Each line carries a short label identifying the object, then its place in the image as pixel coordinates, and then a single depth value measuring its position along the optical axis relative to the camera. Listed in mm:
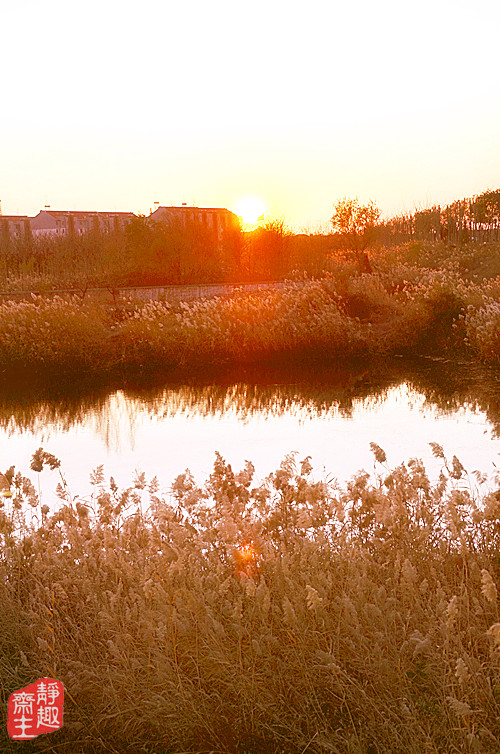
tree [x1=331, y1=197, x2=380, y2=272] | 32531
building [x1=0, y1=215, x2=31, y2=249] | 36156
